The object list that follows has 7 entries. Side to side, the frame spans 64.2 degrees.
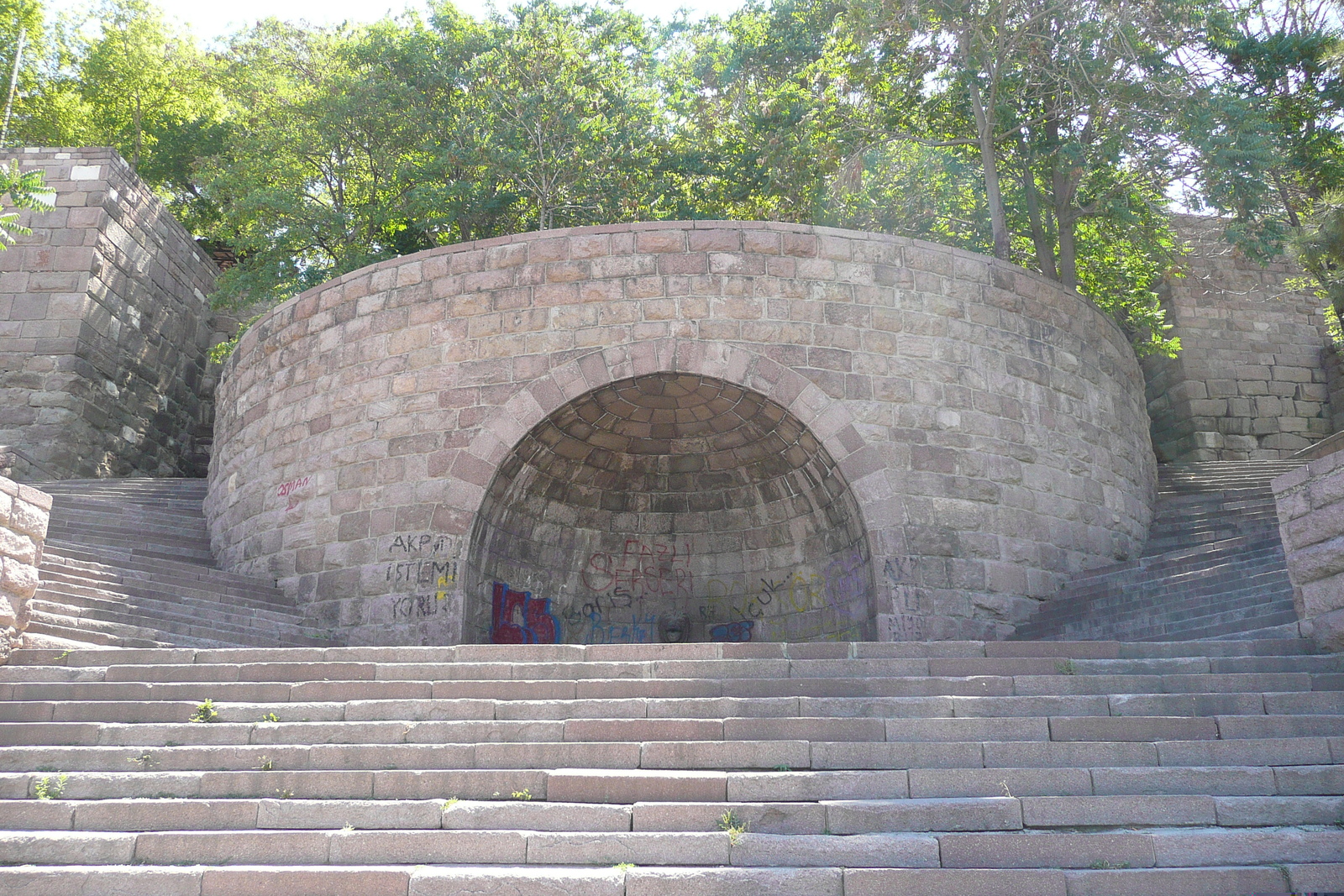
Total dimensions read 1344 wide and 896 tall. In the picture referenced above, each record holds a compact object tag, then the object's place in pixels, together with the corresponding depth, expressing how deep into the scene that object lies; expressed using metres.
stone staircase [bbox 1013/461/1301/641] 7.66
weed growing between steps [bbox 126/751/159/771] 5.25
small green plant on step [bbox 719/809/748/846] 4.49
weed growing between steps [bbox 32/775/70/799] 5.04
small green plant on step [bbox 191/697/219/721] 5.70
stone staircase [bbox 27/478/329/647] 7.77
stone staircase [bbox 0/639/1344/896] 4.29
